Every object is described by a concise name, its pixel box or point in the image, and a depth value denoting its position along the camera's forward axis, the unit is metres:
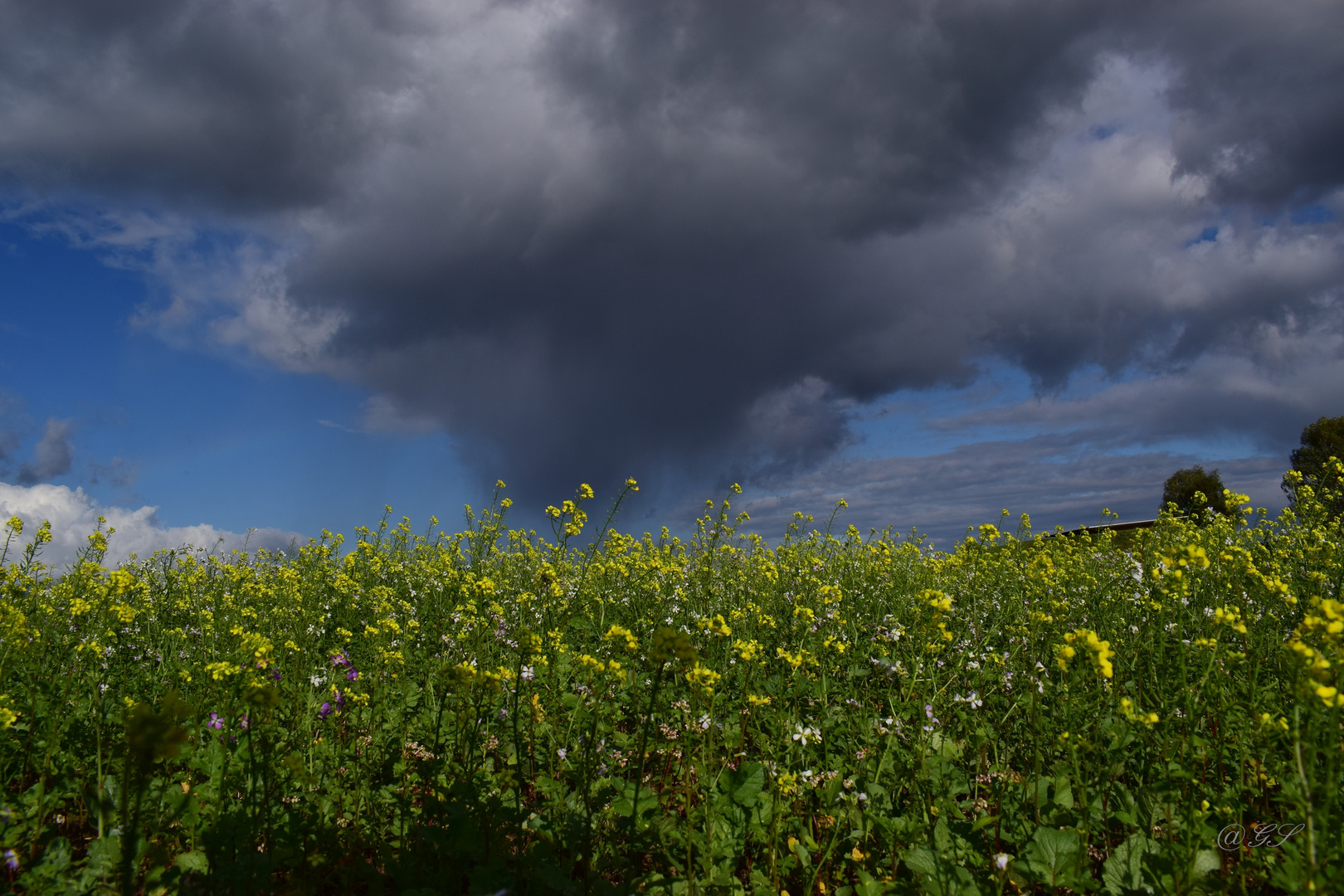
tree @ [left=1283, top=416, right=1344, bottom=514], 32.09
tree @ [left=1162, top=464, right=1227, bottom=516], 38.59
